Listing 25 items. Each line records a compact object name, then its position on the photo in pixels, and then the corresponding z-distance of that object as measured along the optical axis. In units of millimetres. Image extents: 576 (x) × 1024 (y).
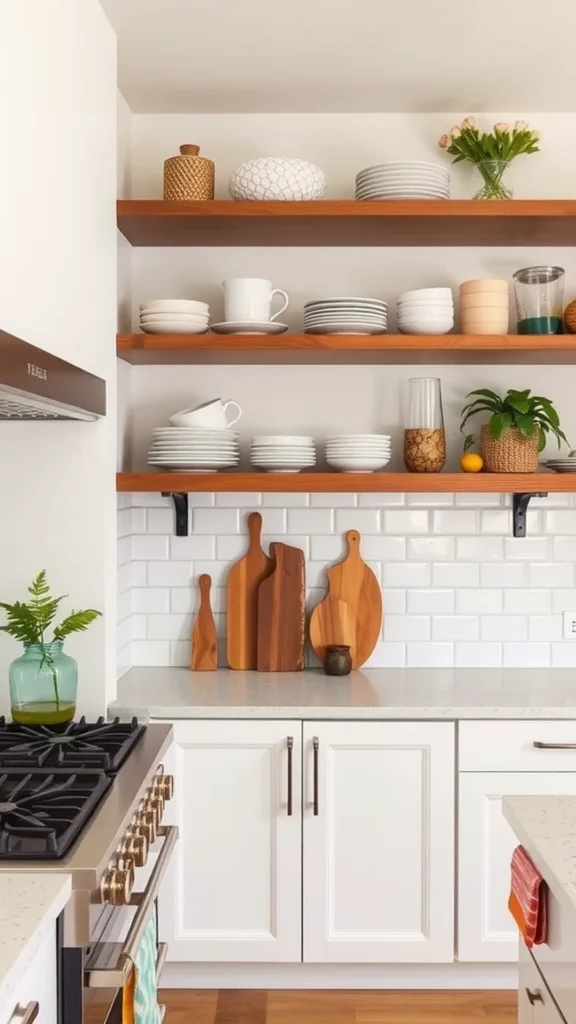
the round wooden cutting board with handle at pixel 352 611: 3281
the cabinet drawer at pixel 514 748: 2754
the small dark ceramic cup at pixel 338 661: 3150
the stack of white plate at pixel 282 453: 3049
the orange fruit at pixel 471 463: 3107
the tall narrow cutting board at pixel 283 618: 3248
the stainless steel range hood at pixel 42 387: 1667
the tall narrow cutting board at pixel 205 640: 3275
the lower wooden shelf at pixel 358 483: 3006
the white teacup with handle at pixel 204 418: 3045
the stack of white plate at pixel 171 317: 3028
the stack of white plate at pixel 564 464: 3080
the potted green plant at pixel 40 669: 2414
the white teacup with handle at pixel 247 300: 3051
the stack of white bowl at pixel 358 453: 3039
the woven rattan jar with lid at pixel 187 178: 3027
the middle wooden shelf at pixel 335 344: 2986
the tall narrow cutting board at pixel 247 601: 3289
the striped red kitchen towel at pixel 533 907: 1685
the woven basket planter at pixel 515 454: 3090
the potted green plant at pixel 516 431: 3059
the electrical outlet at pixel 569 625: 3334
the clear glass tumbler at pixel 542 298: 3074
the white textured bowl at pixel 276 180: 2982
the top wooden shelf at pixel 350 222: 2963
